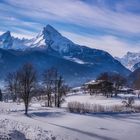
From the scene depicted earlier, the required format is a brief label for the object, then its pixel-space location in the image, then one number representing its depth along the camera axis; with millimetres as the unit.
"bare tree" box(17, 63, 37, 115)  35648
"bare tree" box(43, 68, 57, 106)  49043
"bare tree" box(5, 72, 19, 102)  57838
